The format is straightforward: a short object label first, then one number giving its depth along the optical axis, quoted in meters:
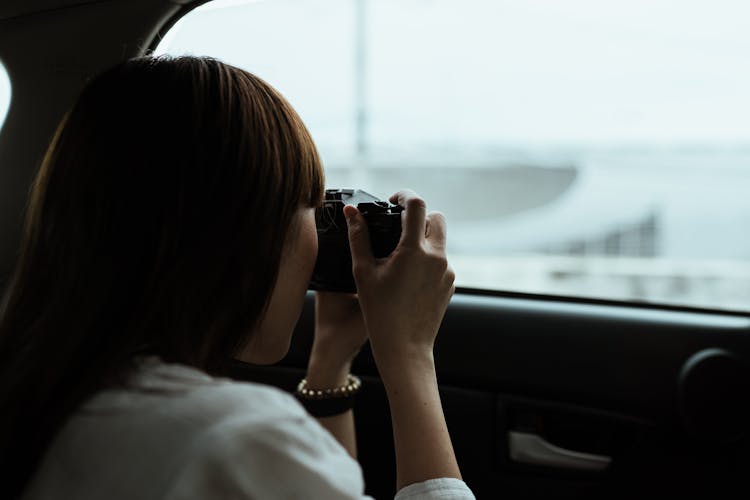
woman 0.56
